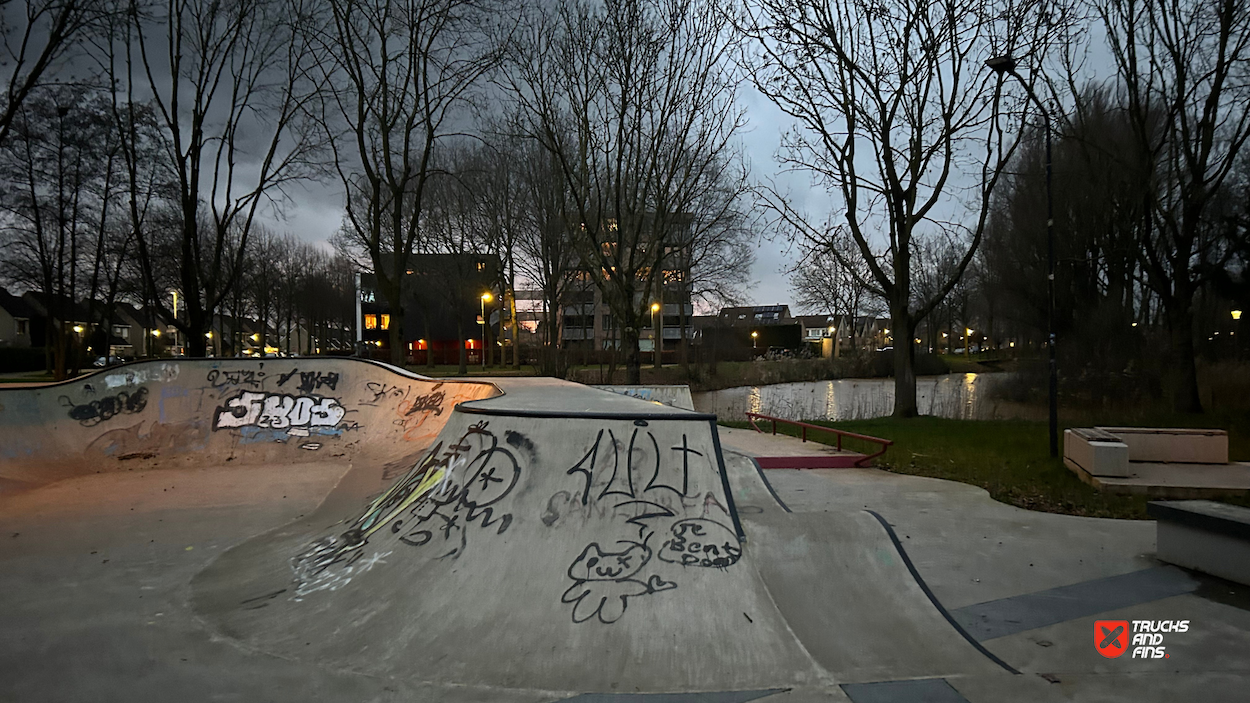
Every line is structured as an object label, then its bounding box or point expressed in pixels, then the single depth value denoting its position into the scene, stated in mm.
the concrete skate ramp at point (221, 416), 9930
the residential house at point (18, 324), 56344
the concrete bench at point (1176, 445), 9641
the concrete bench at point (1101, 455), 8852
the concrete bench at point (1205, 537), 5254
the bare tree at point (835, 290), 44719
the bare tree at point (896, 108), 15688
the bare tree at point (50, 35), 12766
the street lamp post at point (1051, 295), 10750
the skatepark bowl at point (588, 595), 3471
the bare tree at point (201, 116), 16828
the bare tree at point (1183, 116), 15375
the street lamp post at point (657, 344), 38438
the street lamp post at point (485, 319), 34638
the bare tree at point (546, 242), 24500
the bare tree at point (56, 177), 20891
